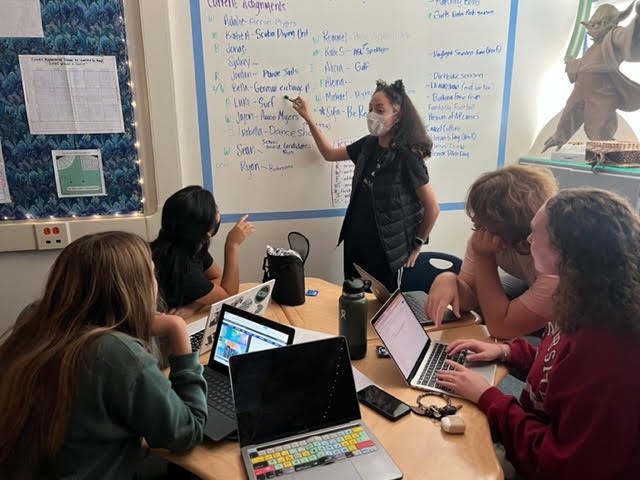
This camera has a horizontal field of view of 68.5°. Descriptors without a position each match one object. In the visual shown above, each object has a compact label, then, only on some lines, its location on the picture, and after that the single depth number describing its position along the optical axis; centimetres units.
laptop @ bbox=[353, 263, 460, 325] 161
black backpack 172
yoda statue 247
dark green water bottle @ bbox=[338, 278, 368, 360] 129
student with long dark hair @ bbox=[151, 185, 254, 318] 163
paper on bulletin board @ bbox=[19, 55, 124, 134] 214
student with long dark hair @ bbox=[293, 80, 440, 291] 231
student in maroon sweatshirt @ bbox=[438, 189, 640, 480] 89
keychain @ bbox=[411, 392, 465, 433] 104
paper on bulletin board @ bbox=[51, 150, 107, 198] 224
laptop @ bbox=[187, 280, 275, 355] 129
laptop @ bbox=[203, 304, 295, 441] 114
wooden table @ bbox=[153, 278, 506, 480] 93
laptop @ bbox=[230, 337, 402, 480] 92
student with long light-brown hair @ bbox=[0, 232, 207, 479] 89
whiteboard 239
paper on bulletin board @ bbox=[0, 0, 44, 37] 205
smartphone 110
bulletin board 211
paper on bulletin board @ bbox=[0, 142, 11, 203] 220
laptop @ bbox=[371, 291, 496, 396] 122
